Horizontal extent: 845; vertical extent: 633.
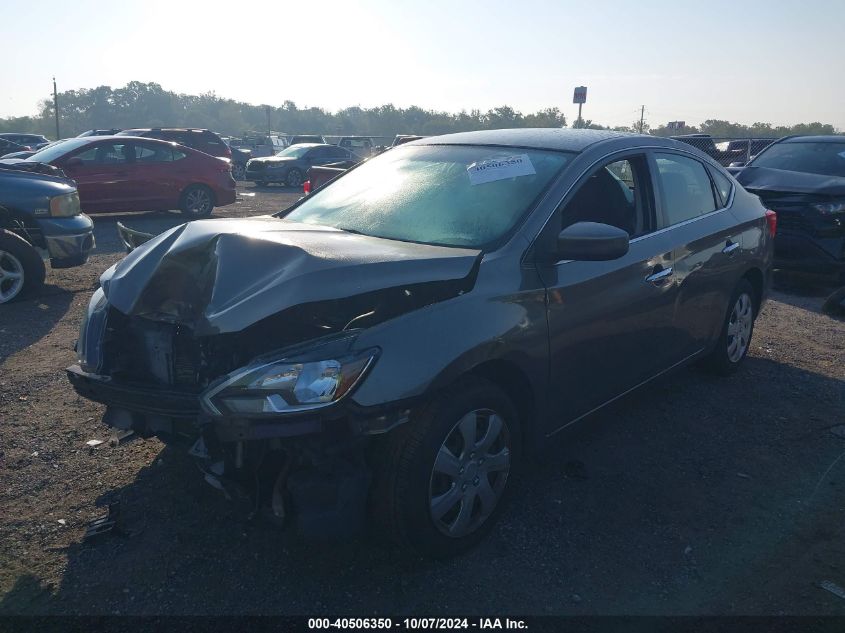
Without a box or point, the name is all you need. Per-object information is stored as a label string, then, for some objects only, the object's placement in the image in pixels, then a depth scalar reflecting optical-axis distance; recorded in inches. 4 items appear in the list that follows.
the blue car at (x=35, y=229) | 281.6
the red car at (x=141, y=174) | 516.7
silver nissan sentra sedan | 104.3
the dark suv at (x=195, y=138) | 834.2
